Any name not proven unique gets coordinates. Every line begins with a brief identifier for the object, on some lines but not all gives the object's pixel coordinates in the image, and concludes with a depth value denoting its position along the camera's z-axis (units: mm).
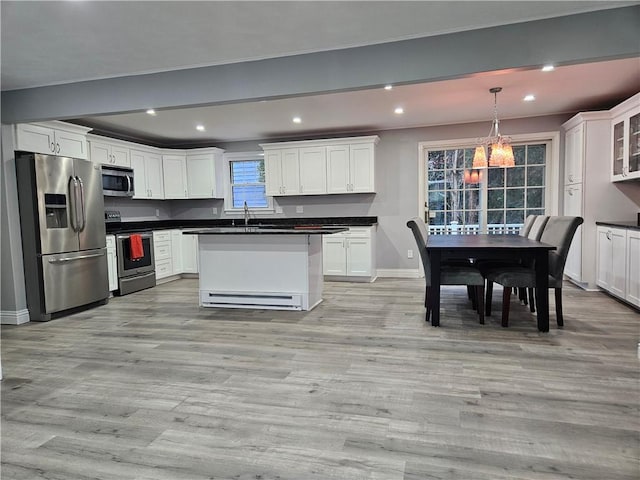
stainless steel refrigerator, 4078
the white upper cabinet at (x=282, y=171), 6344
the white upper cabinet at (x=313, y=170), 6203
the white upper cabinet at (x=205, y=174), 6746
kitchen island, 4320
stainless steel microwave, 5414
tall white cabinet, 4777
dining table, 3412
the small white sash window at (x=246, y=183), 6887
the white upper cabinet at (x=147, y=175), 6143
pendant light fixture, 3809
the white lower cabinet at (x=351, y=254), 5938
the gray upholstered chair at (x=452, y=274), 3652
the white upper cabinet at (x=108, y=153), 5352
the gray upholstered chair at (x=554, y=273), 3516
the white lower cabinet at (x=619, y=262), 3906
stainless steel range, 5312
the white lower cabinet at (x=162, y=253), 6102
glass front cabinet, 4164
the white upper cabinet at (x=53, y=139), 4168
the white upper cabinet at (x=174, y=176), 6715
